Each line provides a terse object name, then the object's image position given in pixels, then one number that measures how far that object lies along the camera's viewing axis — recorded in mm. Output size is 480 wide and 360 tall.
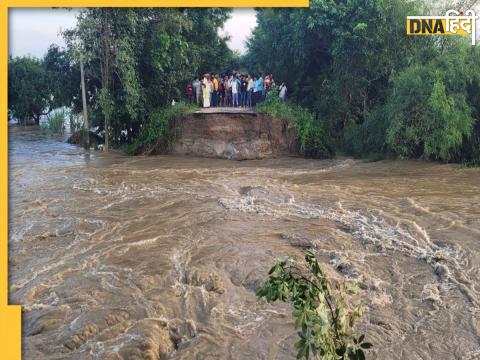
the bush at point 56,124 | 24984
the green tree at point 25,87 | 26406
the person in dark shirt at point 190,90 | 19828
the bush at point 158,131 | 18016
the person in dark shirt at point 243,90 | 19109
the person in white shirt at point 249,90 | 18689
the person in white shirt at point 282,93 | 18984
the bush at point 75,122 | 23644
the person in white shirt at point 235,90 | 18786
